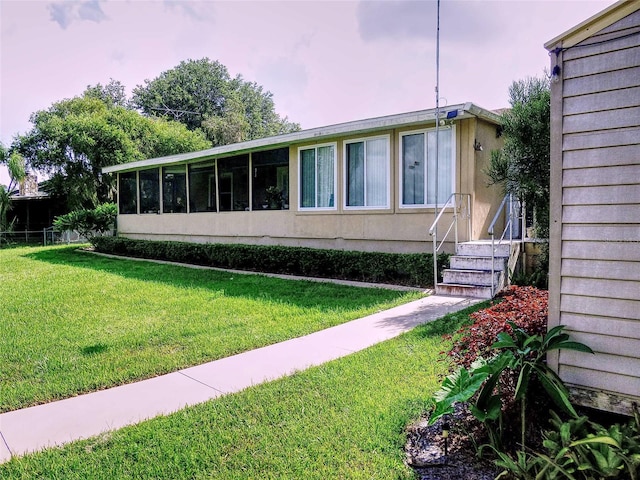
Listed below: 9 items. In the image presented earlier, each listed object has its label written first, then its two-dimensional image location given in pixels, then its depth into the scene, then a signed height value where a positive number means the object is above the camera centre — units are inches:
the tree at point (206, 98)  1631.4 +453.6
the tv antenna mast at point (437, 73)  335.9 +108.1
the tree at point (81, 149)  959.0 +151.4
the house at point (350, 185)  358.3 +31.2
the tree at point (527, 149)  291.1 +44.9
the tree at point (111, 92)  1456.6 +434.7
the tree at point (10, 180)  821.9 +72.4
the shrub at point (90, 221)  700.7 -5.2
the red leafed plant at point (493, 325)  118.7 -30.8
